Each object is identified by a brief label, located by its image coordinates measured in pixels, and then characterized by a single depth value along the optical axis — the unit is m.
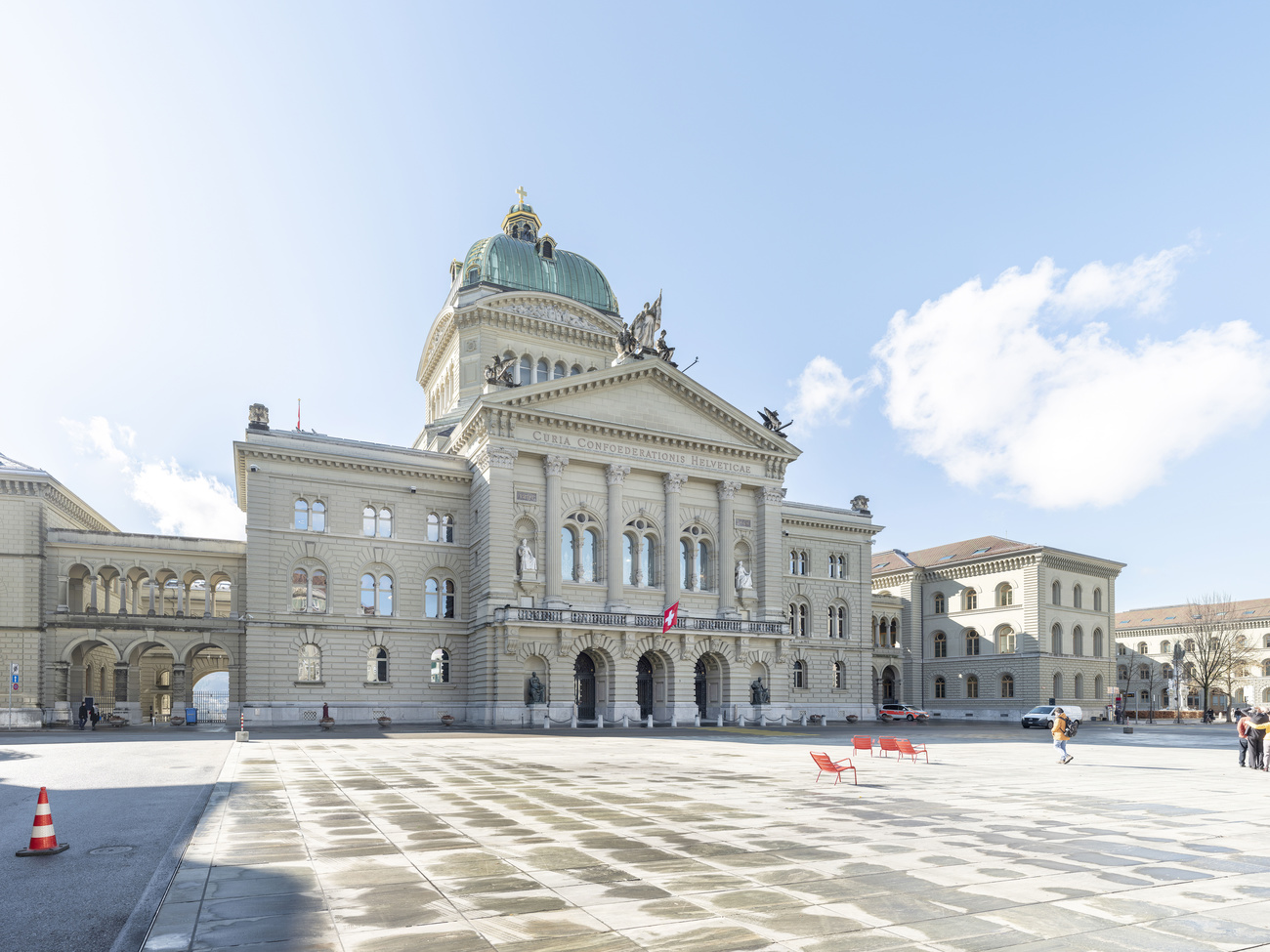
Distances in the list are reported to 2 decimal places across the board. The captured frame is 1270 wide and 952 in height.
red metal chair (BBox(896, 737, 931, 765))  29.28
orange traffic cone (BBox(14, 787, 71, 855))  13.52
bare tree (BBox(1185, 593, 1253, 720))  96.62
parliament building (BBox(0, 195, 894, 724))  52.16
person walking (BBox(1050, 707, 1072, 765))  30.66
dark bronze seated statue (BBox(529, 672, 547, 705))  52.12
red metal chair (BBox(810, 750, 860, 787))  23.06
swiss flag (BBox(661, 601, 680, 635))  54.06
